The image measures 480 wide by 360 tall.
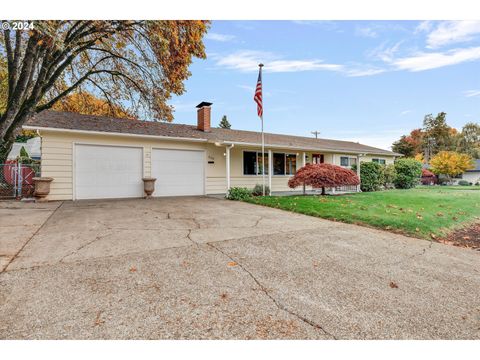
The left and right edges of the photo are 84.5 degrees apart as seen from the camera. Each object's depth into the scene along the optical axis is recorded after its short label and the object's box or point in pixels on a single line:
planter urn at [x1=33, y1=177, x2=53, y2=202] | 9.61
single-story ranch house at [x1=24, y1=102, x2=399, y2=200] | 10.34
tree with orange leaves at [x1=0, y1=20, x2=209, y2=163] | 8.88
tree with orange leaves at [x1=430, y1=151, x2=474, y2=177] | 29.50
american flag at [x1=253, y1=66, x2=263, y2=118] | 11.28
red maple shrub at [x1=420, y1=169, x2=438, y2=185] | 31.65
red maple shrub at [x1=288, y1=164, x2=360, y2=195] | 11.76
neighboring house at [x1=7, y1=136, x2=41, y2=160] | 22.82
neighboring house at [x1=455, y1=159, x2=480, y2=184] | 37.00
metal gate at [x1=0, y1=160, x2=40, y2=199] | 10.75
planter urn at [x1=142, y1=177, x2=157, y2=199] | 11.45
